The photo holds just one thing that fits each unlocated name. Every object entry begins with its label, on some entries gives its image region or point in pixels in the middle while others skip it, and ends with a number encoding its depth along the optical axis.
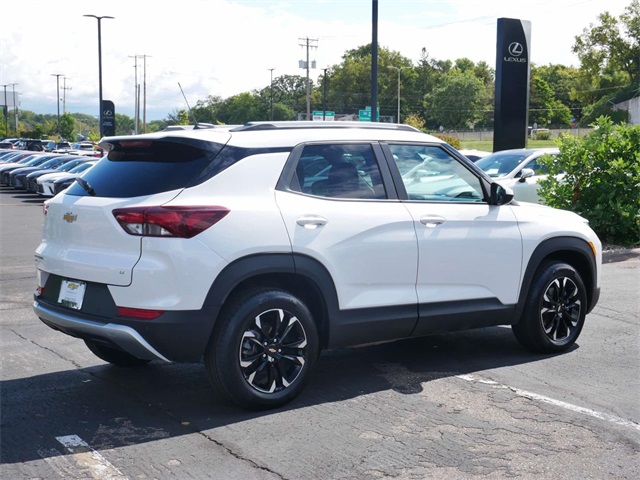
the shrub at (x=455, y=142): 50.76
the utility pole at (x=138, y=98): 74.68
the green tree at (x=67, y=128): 127.00
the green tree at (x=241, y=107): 125.12
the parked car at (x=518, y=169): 15.35
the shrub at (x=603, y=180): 12.71
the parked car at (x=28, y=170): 33.53
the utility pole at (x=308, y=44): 81.44
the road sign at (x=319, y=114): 82.44
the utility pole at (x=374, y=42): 24.80
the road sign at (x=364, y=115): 67.31
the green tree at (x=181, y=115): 59.01
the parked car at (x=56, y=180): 26.52
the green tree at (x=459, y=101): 131.00
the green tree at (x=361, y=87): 137.25
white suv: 4.91
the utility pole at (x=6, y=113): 110.00
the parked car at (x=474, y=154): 24.61
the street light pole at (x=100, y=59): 48.78
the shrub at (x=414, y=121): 85.56
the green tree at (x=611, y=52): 93.56
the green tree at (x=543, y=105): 134.62
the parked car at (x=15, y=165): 36.66
